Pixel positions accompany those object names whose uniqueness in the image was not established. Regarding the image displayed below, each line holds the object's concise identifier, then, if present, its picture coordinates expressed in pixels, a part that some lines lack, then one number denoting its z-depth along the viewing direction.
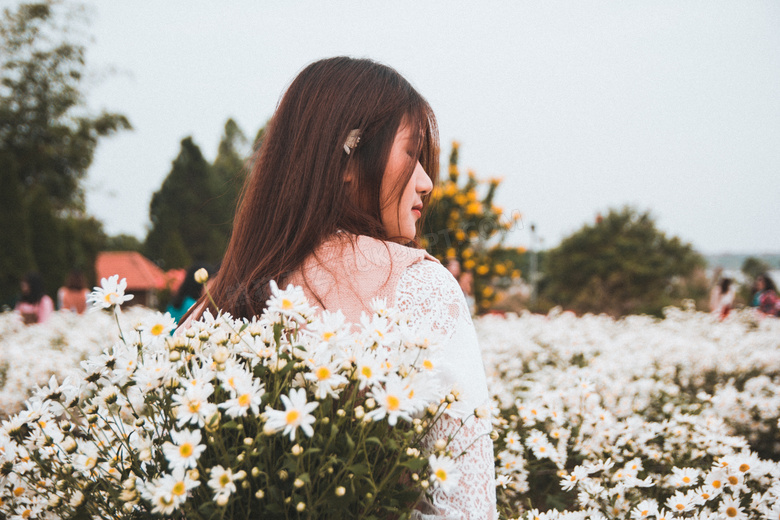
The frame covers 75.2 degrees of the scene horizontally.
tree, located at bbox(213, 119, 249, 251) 33.28
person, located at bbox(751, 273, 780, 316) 8.02
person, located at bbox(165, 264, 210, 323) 4.52
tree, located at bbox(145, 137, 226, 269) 29.69
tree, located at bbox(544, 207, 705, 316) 27.82
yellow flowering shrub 7.97
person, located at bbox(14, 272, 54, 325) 6.99
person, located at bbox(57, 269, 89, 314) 8.38
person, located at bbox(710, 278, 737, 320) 9.09
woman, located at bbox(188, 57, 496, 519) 1.16
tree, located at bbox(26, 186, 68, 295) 16.56
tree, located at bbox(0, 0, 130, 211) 21.23
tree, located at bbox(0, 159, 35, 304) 14.73
